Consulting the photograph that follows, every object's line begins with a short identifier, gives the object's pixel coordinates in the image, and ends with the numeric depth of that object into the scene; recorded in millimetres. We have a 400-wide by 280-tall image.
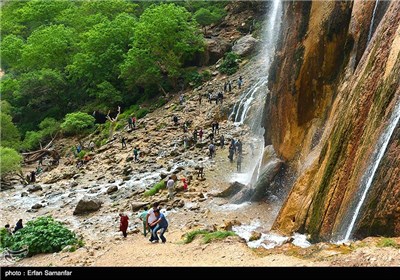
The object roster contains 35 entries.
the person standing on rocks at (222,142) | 29188
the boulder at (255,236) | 13769
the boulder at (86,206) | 23203
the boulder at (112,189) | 25706
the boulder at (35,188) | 29641
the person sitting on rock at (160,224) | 13745
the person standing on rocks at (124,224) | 16836
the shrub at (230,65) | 42281
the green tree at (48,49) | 48688
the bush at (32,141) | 41531
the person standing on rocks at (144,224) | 16156
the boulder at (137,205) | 21781
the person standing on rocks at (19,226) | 18572
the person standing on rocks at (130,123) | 38412
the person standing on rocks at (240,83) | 38094
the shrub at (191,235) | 13984
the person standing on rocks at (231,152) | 26516
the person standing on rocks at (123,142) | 34062
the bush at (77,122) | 41219
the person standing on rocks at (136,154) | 30547
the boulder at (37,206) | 25703
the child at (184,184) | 22953
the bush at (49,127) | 43594
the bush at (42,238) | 16250
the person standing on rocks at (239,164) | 25156
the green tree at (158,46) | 41969
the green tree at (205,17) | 50844
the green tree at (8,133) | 39084
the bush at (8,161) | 31366
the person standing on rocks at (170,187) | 22109
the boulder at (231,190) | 21594
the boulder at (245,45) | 44362
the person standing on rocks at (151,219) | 14043
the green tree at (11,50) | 52125
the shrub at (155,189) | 23469
